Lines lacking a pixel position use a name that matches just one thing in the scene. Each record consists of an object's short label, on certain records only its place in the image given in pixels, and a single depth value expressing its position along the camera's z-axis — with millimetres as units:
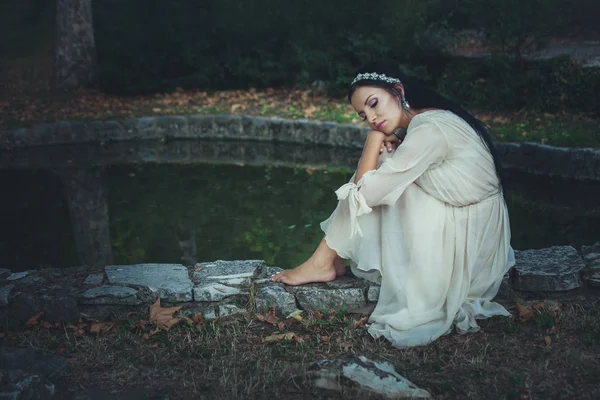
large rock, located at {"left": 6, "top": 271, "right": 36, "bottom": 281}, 4855
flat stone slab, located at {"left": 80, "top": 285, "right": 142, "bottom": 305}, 4578
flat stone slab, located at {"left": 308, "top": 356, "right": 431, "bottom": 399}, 3375
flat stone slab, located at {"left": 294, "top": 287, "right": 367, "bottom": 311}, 4512
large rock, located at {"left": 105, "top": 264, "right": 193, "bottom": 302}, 4625
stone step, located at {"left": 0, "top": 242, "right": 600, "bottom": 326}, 4531
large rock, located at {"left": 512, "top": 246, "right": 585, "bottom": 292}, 4504
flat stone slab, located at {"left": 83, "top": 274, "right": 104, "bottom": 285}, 4770
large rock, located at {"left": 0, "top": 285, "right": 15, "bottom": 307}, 4551
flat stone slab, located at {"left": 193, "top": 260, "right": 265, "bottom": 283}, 4801
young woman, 4141
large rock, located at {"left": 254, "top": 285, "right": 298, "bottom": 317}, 4551
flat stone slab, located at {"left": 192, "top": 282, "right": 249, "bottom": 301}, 4625
